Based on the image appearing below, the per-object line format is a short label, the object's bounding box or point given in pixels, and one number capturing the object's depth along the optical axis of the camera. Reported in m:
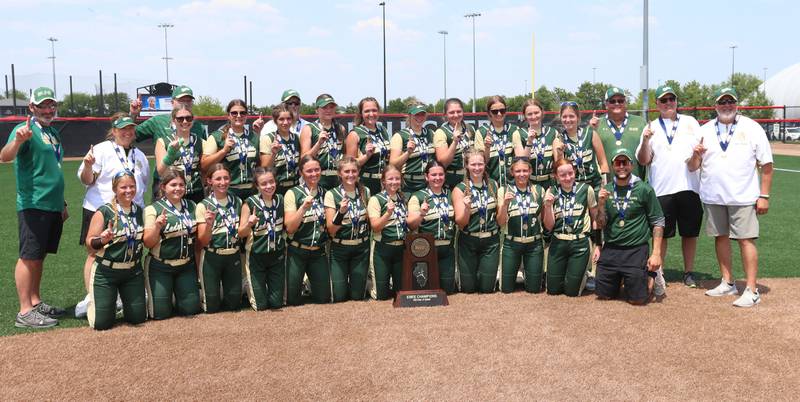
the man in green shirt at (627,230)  5.82
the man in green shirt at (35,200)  5.41
